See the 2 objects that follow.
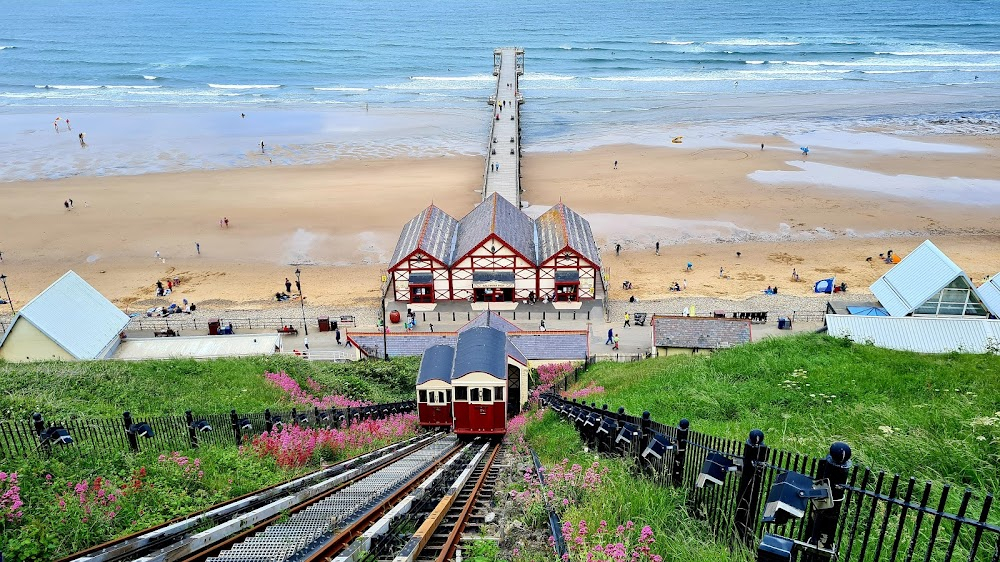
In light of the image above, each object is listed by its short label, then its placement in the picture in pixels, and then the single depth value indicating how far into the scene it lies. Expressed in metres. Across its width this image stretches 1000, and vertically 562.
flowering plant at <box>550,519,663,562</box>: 6.55
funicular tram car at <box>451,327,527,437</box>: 19.38
